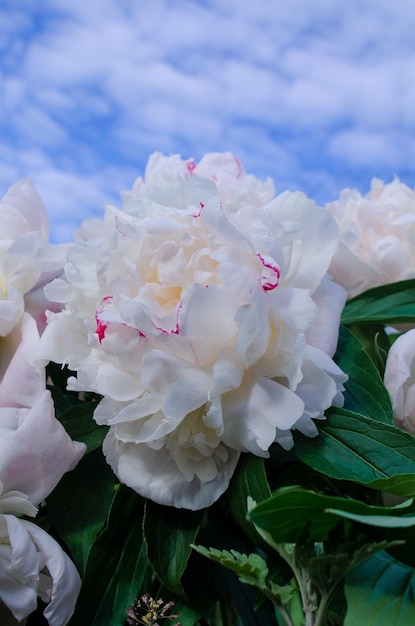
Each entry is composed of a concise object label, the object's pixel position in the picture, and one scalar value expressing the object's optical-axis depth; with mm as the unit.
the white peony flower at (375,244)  705
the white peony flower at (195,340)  431
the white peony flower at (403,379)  522
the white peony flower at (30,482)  444
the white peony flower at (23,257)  520
